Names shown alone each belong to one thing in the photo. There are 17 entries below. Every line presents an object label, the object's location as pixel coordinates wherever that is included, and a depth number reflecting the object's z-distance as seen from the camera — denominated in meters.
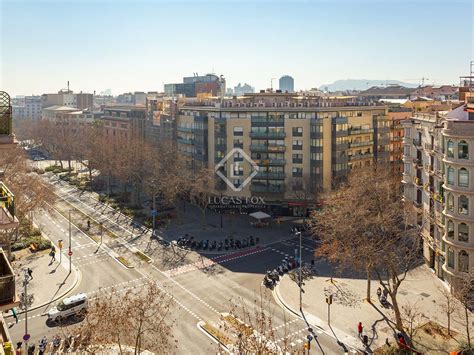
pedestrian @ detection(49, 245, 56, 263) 60.75
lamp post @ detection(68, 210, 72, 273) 57.30
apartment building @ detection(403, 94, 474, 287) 46.78
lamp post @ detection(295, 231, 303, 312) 45.78
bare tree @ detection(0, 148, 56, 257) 59.88
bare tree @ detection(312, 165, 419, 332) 42.78
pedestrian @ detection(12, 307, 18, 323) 42.45
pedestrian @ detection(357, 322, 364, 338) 40.17
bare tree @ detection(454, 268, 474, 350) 37.64
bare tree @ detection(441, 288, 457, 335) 37.26
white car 43.19
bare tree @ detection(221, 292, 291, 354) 40.78
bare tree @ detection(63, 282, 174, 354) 28.92
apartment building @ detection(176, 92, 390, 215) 83.25
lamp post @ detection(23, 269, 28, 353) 36.47
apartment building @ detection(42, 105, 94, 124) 193.88
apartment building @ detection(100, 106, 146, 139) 127.62
